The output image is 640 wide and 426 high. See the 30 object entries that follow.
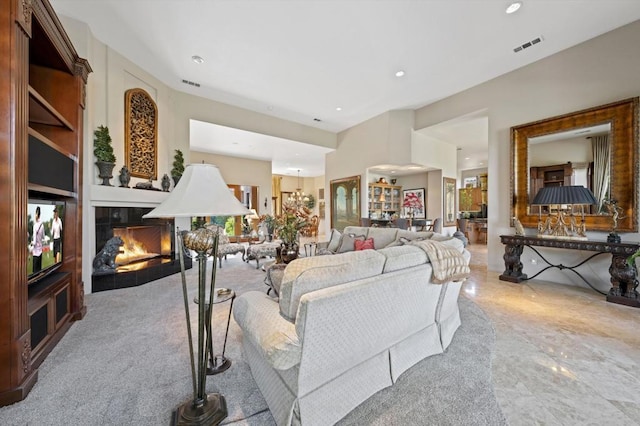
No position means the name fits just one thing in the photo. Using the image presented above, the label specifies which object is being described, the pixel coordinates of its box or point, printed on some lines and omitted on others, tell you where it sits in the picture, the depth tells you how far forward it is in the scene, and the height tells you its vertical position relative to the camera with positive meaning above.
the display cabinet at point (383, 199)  8.01 +0.46
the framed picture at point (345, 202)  7.81 +0.38
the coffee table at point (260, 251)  5.06 -0.75
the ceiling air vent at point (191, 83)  5.11 +2.69
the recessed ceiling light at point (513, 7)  3.12 +2.59
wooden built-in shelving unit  1.60 +0.35
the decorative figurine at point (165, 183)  4.88 +0.62
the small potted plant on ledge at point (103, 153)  3.77 +0.93
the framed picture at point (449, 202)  7.83 +0.35
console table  3.15 -0.67
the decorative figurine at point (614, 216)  3.39 -0.06
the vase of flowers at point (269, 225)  6.41 -0.29
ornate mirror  3.42 +0.83
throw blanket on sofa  1.88 -0.38
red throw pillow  4.17 -0.51
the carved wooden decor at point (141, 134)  4.32 +1.46
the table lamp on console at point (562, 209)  3.56 +0.04
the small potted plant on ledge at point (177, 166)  5.21 +1.02
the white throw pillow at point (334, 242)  4.85 -0.55
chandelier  10.64 +1.00
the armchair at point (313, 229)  11.45 -0.71
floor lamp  1.33 +0.00
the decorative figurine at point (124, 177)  4.09 +0.62
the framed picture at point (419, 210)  8.41 +0.14
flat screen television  2.06 -0.19
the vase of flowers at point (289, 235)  3.83 -0.33
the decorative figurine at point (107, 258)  3.81 -0.65
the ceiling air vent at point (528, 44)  3.79 +2.60
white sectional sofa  1.25 -0.64
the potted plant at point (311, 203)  12.18 +0.55
